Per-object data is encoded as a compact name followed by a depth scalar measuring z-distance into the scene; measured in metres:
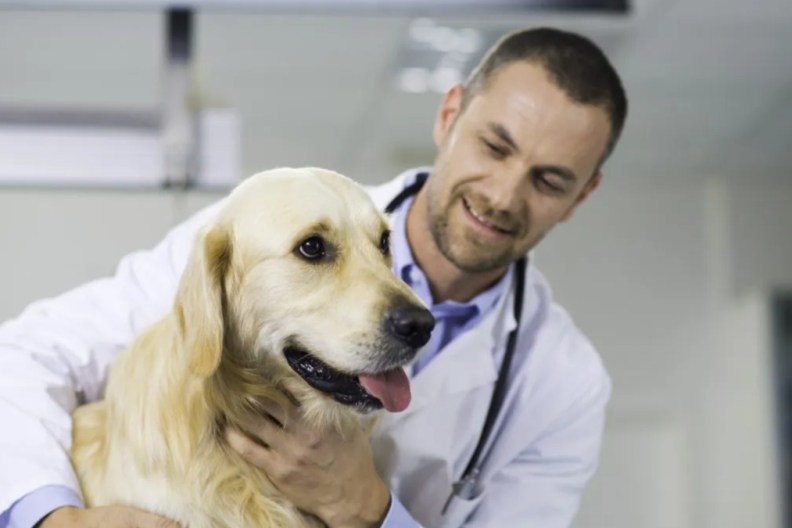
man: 1.37
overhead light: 2.94
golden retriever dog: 1.16
